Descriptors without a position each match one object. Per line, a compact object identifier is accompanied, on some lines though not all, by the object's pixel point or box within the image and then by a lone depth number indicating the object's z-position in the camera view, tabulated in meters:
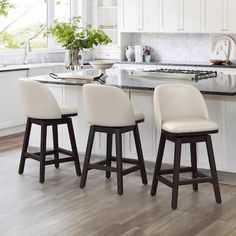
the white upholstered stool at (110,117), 5.89
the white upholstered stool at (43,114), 6.36
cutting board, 6.97
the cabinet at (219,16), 9.80
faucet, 10.28
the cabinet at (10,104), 9.08
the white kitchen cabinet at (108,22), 11.65
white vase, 11.17
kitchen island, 6.27
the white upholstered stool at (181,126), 5.47
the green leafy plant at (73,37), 7.05
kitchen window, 10.12
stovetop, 6.98
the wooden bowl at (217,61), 10.09
